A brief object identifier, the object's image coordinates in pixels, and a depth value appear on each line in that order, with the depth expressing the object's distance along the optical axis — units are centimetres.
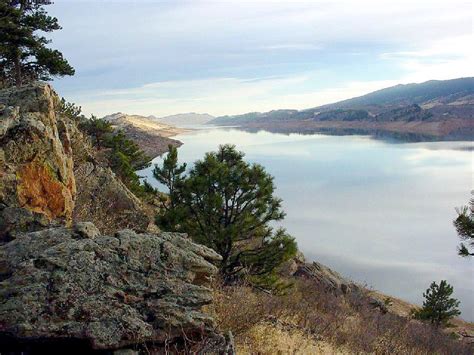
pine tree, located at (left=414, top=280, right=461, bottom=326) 2186
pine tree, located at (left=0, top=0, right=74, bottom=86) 1630
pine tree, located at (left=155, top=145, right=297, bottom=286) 1399
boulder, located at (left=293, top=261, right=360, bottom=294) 2406
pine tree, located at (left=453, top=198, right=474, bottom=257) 1557
